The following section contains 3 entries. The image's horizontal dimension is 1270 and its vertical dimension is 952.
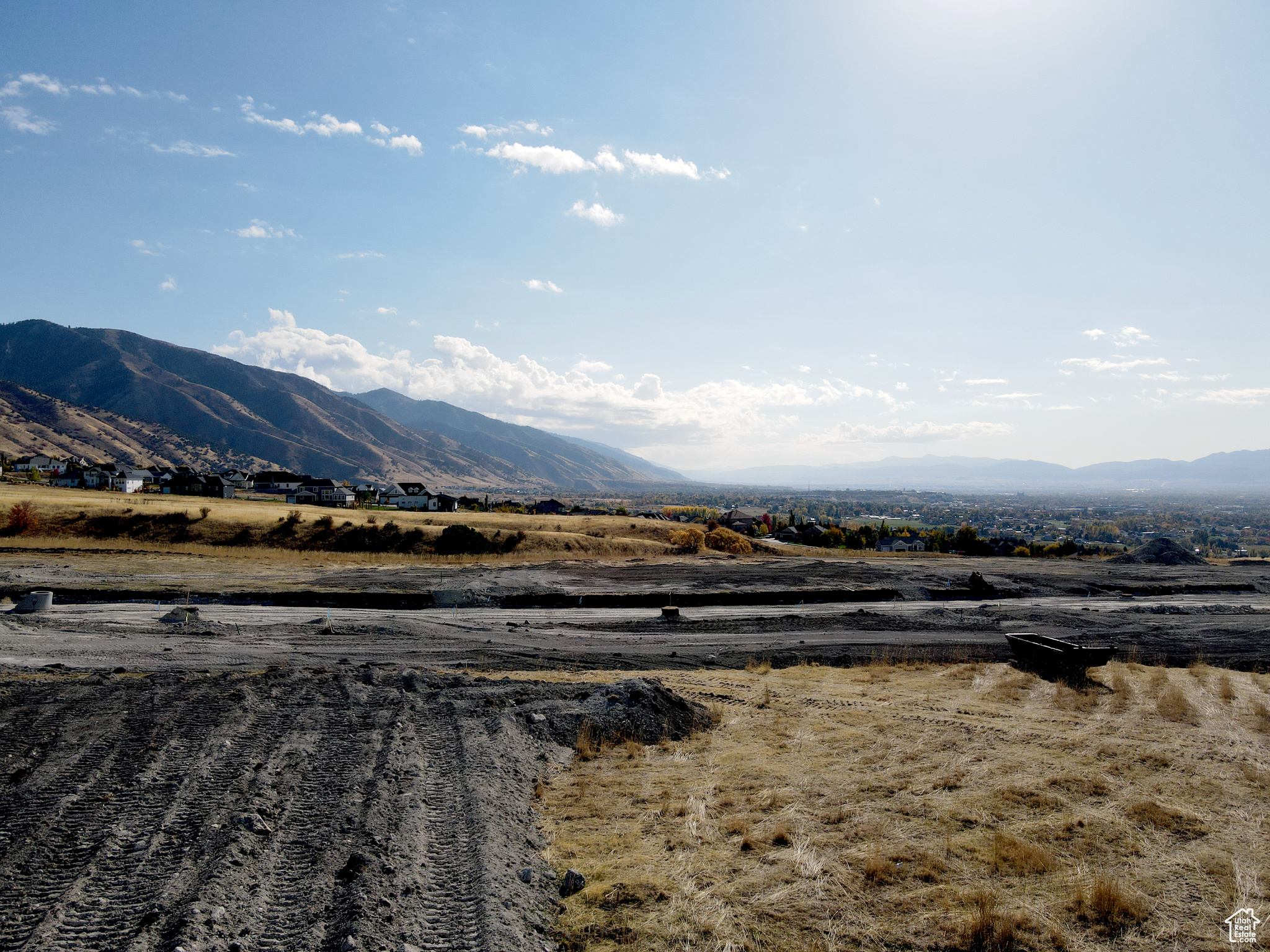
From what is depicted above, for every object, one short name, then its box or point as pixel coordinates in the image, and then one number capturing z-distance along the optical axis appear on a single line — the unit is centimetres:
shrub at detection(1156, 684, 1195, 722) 1492
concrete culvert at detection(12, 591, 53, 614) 2466
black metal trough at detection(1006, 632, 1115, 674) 2016
